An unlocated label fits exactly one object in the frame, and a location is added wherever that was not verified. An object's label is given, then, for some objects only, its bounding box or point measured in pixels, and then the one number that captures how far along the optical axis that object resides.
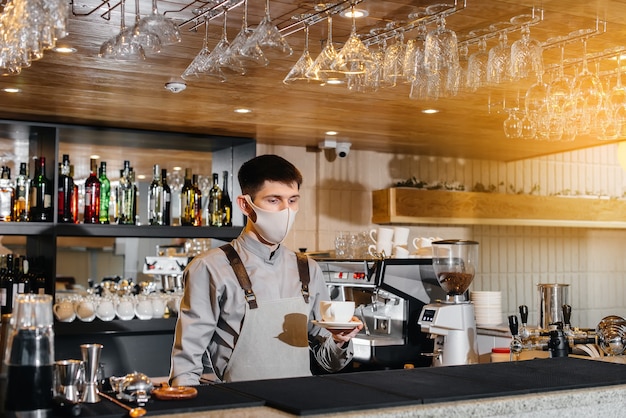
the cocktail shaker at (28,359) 1.77
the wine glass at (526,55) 3.24
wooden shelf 6.80
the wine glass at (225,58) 2.88
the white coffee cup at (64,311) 5.38
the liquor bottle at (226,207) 6.32
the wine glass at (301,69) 3.04
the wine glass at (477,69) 3.42
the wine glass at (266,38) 2.79
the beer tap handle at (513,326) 3.55
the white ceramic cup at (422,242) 6.16
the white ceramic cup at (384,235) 6.23
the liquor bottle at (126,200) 5.87
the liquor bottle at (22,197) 5.56
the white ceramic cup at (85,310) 5.46
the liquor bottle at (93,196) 5.73
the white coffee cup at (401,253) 5.96
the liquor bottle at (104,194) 5.84
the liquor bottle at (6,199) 5.48
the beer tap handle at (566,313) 3.52
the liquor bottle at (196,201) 6.19
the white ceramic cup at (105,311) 5.53
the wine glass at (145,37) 2.69
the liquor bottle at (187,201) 6.20
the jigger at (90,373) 1.96
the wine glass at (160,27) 2.68
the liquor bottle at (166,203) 6.04
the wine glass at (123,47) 2.72
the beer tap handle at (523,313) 3.65
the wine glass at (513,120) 4.30
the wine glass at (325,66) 2.97
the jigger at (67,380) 1.90
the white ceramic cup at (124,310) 5.59
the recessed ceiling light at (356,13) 3.12
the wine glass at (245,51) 2.81
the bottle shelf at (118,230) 5.31
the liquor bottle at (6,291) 5.42
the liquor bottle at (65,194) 5.55
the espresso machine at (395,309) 4.75
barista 2.88
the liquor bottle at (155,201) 6.04
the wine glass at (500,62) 3.32
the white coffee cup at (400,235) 6.31
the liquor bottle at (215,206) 6.32
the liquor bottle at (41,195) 5.44
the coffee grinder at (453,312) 3.68
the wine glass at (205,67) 2.94
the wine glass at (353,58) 2.97
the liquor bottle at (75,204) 5.64
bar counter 1.91
